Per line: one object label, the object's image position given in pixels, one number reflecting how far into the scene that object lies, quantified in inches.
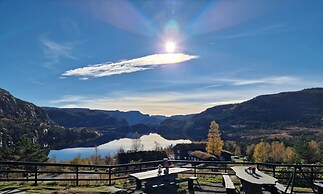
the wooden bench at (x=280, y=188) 386.1
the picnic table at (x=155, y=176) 455.2
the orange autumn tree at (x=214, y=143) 2778.1
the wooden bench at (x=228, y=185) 392.5
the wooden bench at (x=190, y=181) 474.9
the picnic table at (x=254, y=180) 374.9
